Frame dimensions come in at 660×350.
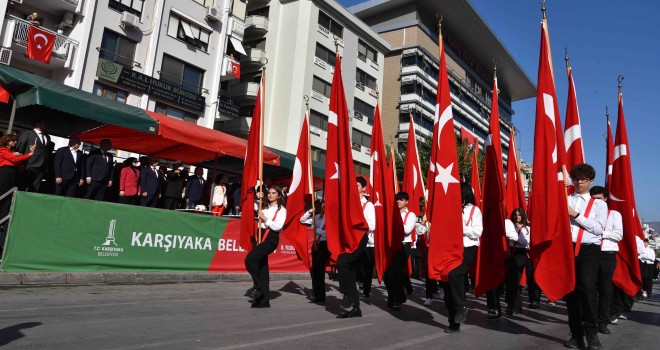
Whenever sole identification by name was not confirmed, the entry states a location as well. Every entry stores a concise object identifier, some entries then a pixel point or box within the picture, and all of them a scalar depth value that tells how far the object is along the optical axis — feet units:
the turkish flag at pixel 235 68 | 91.56
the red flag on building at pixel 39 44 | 62.59
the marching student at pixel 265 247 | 22.16
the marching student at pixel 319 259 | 24.85
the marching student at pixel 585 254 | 16.08
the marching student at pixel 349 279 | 20.59
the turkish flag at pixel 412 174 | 34.59
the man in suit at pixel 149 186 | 38.40
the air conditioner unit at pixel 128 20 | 72.83
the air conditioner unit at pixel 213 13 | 85.71
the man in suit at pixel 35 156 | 29.14
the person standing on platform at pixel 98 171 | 34.37
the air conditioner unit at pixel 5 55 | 59.71
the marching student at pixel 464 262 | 18.01
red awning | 36.29
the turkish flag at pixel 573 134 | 26.25
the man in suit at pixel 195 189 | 43.05
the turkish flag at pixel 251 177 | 25.02
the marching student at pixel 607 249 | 17.30
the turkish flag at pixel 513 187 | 34.63
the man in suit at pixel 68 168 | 32.42
